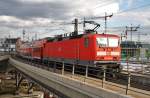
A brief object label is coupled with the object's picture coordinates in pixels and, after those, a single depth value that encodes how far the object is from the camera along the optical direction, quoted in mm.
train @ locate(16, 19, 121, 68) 25984
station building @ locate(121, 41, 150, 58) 47206
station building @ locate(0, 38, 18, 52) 185675
